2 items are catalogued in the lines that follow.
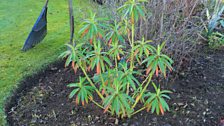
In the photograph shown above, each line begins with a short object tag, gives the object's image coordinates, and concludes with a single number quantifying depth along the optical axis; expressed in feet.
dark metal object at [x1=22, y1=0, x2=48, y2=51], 11.83
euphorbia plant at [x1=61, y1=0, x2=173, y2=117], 6.77
